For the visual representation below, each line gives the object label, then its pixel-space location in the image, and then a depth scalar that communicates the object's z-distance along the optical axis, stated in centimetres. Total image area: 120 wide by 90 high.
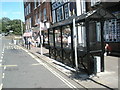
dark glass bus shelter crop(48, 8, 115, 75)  520
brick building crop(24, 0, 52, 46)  1760
